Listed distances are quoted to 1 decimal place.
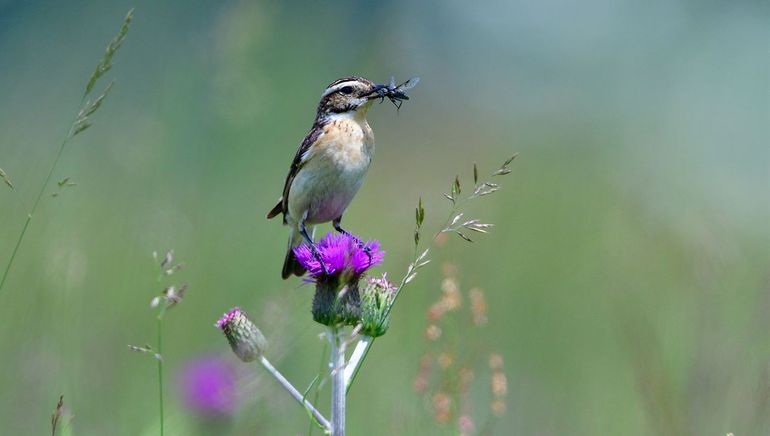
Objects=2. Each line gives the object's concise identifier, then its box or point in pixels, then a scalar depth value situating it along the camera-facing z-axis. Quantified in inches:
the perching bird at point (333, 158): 353.1
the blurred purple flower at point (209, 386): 295.1
